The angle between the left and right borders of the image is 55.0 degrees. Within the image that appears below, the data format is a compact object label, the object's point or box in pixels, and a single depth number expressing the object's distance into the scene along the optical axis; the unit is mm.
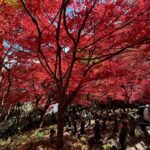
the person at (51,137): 6911
